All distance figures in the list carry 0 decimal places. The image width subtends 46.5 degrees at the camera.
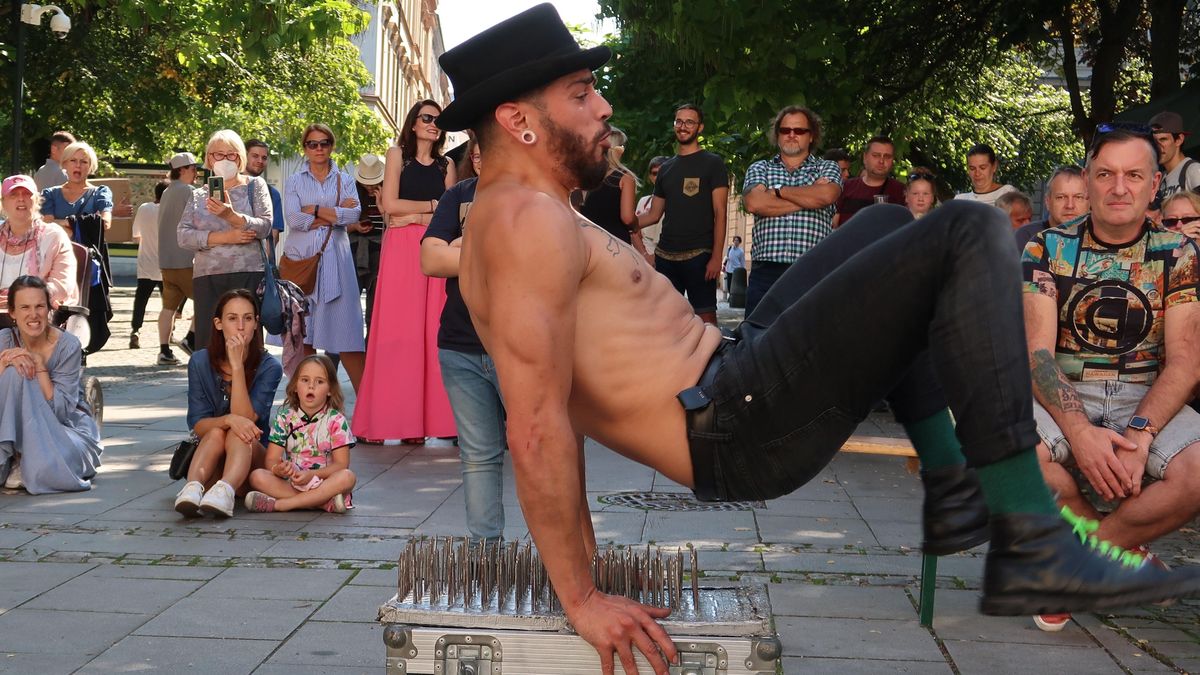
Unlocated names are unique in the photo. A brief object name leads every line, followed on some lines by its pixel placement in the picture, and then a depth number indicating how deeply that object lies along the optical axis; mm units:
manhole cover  7453
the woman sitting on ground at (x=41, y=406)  7648
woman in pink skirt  9445
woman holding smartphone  10273
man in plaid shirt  9750
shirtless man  3018
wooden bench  4957
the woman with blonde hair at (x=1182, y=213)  7762
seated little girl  7180
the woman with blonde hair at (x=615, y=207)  10375
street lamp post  19467
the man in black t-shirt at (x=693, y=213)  11117
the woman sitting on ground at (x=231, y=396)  7293
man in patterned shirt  5074
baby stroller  8758
